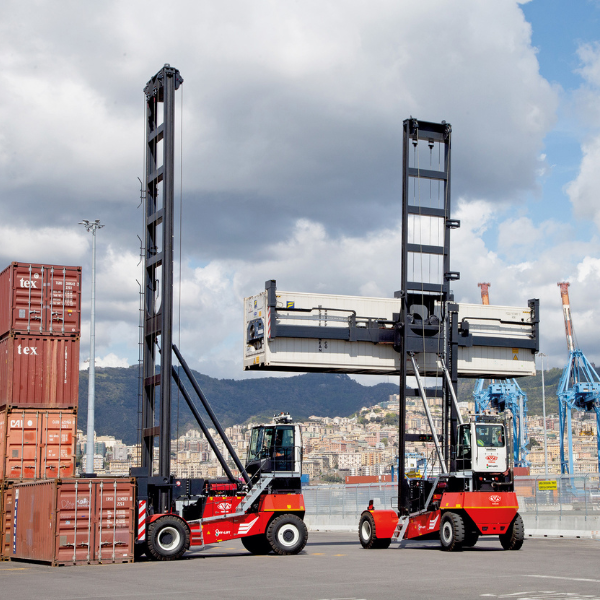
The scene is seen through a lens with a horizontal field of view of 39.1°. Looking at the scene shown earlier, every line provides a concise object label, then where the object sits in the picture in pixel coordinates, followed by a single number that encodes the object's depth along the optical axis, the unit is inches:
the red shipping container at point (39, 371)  949.8
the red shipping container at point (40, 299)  965.2
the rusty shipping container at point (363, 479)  2713.6
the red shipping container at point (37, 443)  935.0
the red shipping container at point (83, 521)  794.2
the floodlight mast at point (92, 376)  1235.2
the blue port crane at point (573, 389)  3154.5
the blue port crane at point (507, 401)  3733.0
